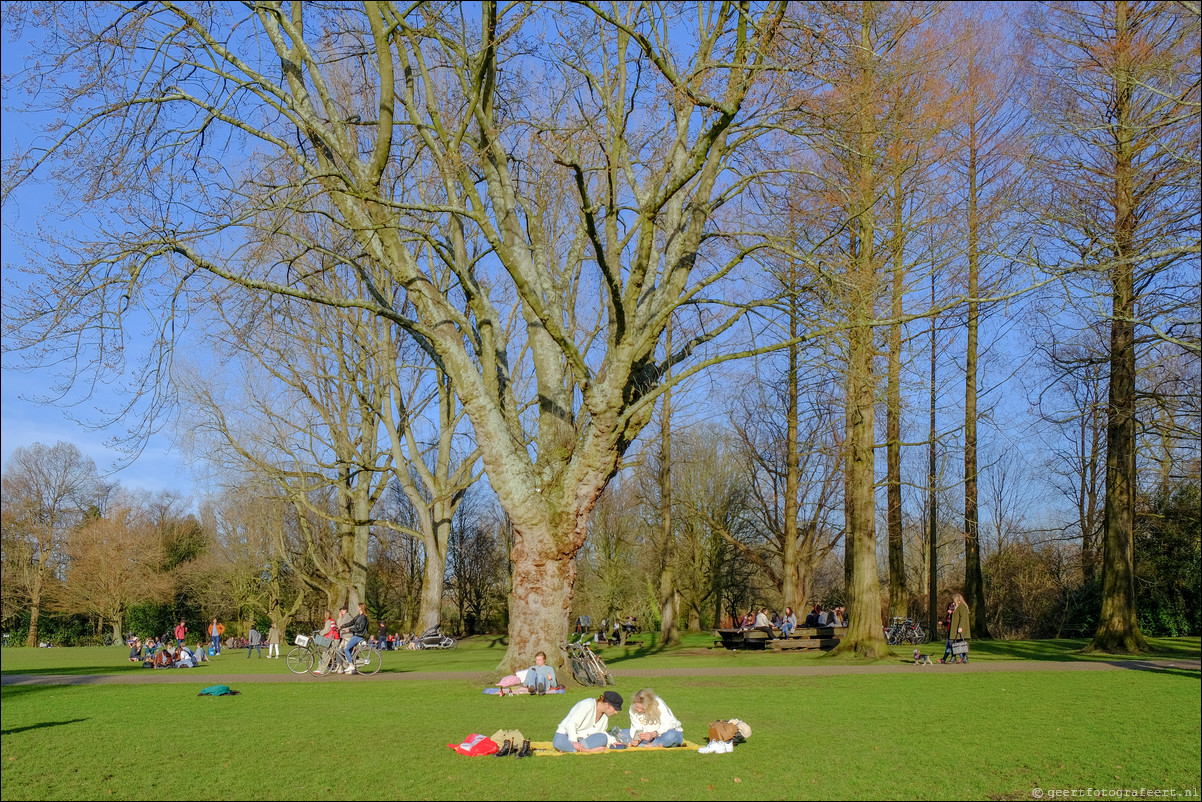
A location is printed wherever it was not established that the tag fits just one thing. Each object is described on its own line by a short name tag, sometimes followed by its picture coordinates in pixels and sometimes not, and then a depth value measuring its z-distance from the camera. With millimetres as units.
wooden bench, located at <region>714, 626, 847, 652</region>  27672
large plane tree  14570
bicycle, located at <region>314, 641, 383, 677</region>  21500
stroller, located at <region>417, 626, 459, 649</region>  34094
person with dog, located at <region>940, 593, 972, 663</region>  22094
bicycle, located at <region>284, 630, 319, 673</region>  21656
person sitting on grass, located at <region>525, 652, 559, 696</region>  15336
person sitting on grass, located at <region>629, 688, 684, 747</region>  9625
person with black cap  9461
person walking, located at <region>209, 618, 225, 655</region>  32156
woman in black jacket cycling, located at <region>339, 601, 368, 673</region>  21562
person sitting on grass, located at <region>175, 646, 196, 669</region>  25978
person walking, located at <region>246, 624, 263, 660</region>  33000
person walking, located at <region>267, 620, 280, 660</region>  31627
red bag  9172
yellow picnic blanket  9336
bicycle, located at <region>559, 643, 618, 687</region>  16906
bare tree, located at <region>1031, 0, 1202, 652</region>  14367
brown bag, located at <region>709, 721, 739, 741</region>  9328
